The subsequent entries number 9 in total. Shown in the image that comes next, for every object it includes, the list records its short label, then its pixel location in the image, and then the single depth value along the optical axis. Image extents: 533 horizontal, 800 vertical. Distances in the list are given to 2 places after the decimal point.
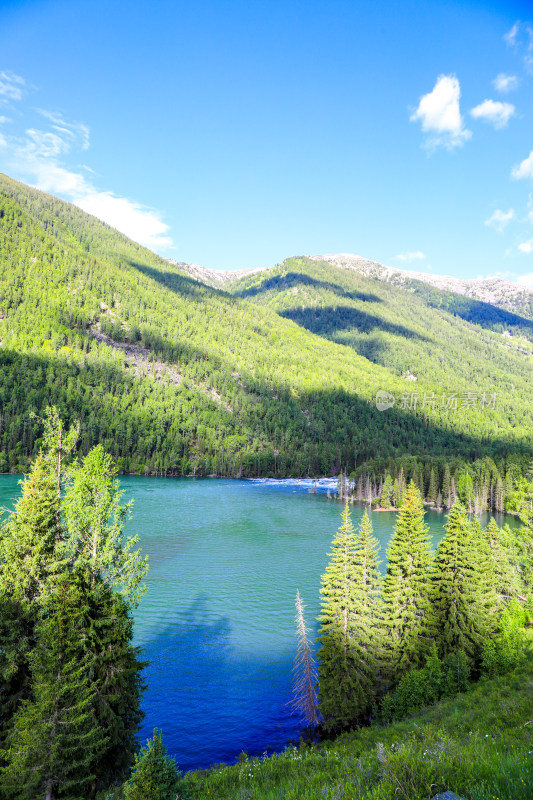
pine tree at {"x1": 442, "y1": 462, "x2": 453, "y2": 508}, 122.24
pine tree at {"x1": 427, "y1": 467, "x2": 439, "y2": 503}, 126.62
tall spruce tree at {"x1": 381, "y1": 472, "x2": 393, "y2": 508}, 121.38
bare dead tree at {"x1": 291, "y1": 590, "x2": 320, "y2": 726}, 26.33
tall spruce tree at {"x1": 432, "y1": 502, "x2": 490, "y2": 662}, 29.83
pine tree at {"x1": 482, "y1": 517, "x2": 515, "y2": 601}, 35.53
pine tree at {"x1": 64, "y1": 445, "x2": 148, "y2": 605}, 20.45
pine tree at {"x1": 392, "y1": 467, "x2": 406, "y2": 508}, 119.67
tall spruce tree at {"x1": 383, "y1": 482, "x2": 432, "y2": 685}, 28.23
